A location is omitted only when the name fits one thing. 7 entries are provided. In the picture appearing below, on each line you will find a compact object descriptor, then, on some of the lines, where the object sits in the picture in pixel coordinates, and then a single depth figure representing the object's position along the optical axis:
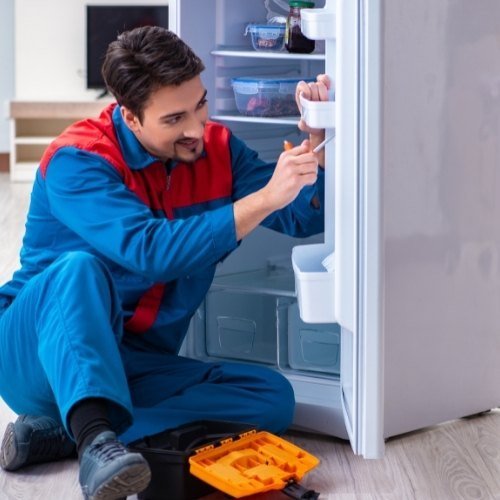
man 3.30
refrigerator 3.02
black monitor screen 11.85
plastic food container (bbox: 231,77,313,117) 4.39
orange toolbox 3.37
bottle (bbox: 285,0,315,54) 4.23
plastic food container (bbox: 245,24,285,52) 4.38
